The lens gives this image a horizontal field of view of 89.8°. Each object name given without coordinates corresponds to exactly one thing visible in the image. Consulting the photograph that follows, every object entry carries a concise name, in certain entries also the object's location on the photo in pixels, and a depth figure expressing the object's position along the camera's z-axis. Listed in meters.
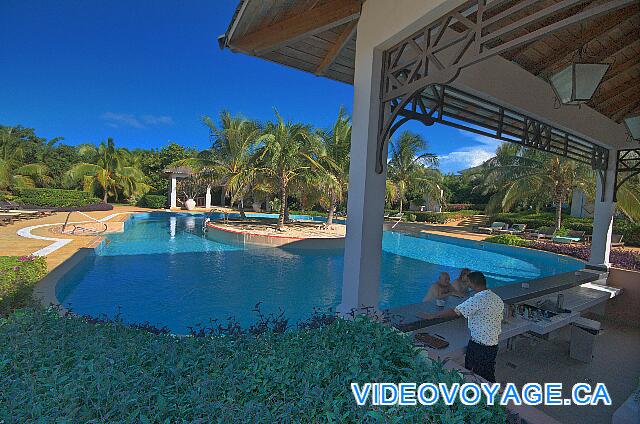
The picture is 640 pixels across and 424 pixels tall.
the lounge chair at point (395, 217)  27.65
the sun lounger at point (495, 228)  19.91
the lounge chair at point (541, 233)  17.52
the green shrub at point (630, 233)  16.05
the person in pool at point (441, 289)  4.77
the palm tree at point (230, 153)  18.11
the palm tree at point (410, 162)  27.23
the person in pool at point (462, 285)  5.11
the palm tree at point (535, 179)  17.69
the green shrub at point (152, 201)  31.47
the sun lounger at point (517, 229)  19.04
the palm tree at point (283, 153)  16.09
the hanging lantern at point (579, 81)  3.59
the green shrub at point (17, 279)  5.04
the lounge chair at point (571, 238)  16.14
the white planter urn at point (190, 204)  30.77
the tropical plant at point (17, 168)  27.84
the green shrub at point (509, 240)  15.72
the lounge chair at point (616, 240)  14.60
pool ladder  17.71
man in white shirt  3.10
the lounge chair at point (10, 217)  15.53
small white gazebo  30.90
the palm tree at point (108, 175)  29.97
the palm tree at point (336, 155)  17.75
